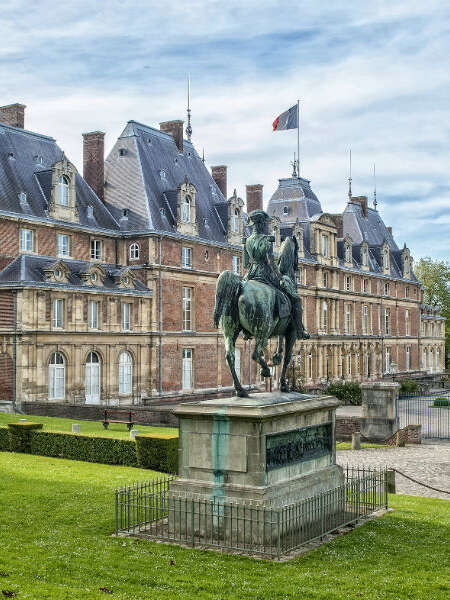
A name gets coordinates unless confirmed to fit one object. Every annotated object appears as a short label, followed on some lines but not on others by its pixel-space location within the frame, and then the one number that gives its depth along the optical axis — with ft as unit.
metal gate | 114.83
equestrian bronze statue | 46.47
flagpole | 216.00
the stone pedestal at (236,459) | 42.68
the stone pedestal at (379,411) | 101.55
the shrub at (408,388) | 190.84
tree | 324.60
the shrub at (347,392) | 159.33
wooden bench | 98.29
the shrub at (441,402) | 160.45
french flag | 171.83
